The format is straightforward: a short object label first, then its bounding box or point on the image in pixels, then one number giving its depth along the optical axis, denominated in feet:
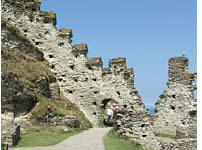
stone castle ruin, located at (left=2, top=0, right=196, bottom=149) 70.28
